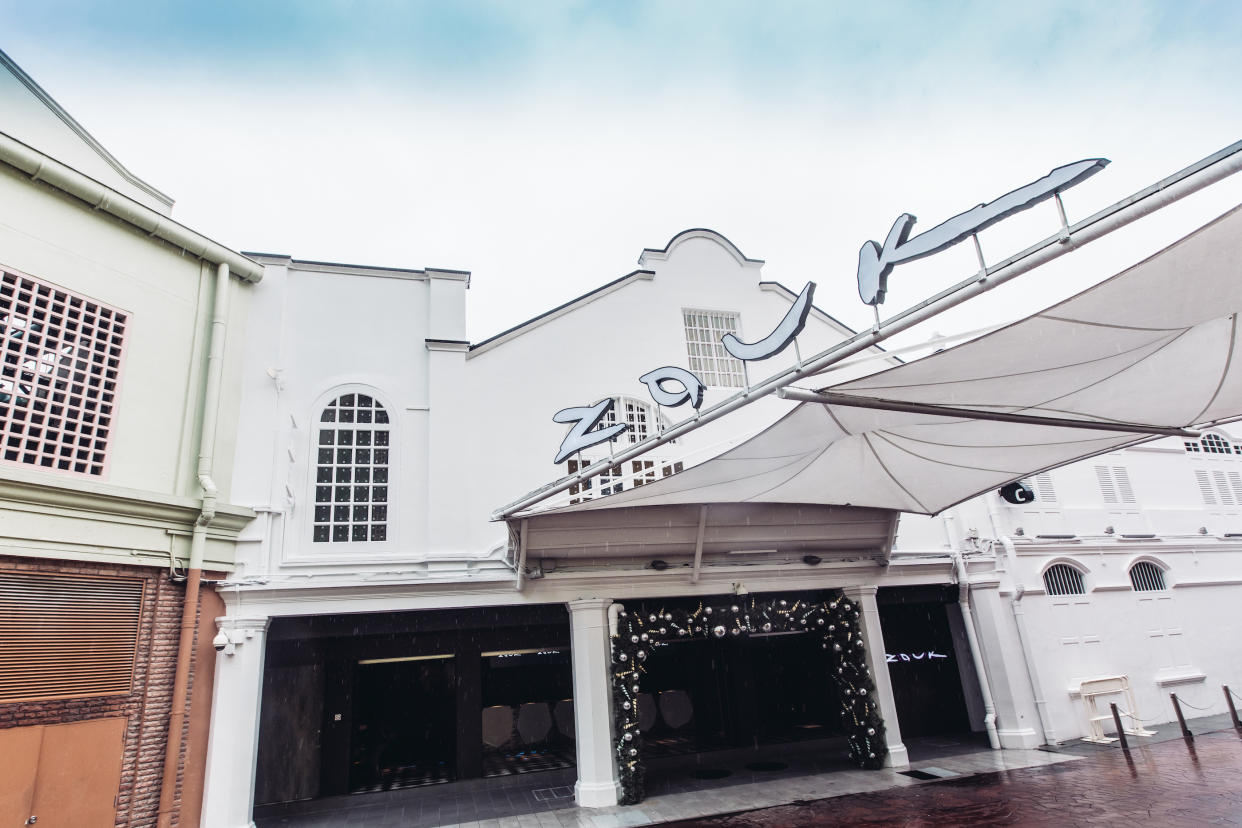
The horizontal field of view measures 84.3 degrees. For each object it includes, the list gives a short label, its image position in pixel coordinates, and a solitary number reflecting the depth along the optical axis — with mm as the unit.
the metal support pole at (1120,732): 12949
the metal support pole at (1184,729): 13203
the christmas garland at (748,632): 11445
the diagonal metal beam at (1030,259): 4309
